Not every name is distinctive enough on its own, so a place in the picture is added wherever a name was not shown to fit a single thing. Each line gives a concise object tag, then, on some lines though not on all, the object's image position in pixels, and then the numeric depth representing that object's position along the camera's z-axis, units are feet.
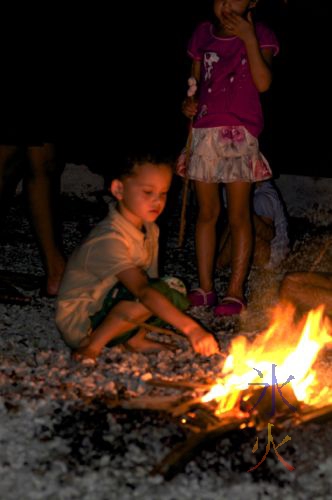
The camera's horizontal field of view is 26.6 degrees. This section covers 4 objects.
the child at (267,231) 18.58
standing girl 13.79
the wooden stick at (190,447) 8.61
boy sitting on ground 11.48
